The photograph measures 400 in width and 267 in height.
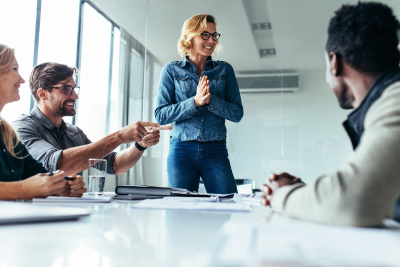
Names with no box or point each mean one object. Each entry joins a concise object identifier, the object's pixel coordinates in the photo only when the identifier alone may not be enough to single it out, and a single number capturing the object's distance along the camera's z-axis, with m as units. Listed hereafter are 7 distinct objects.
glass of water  1.33
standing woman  2.22
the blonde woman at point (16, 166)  1.12
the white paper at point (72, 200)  1.09
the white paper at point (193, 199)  1.22
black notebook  1.42
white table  0.39
